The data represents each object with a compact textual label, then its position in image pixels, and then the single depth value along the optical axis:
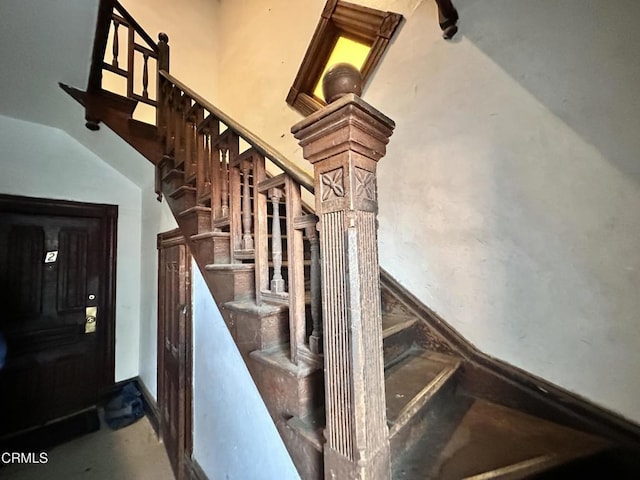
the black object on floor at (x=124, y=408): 2.28
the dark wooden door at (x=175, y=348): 1.69
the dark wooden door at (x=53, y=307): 2.07
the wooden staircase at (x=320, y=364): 0.77
